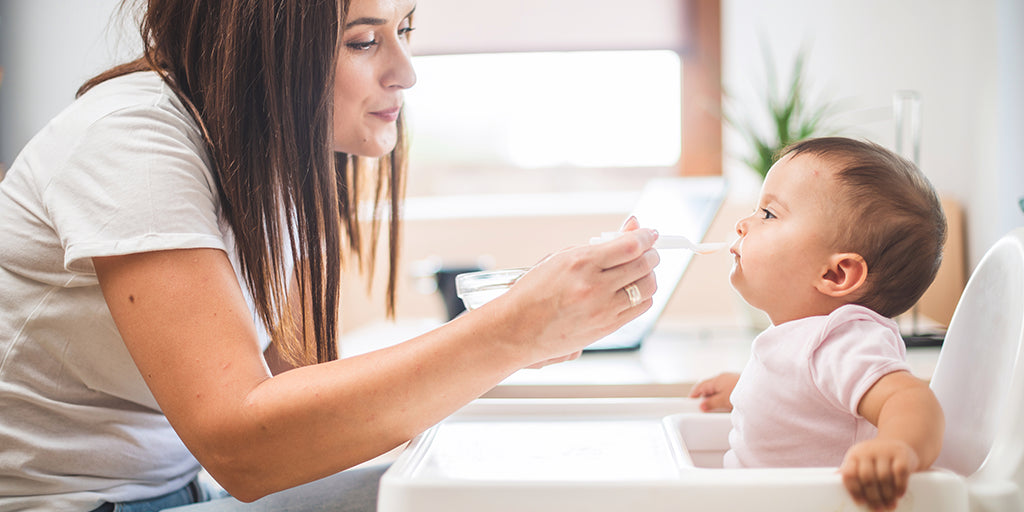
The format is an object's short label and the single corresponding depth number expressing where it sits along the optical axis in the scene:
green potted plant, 1.64
